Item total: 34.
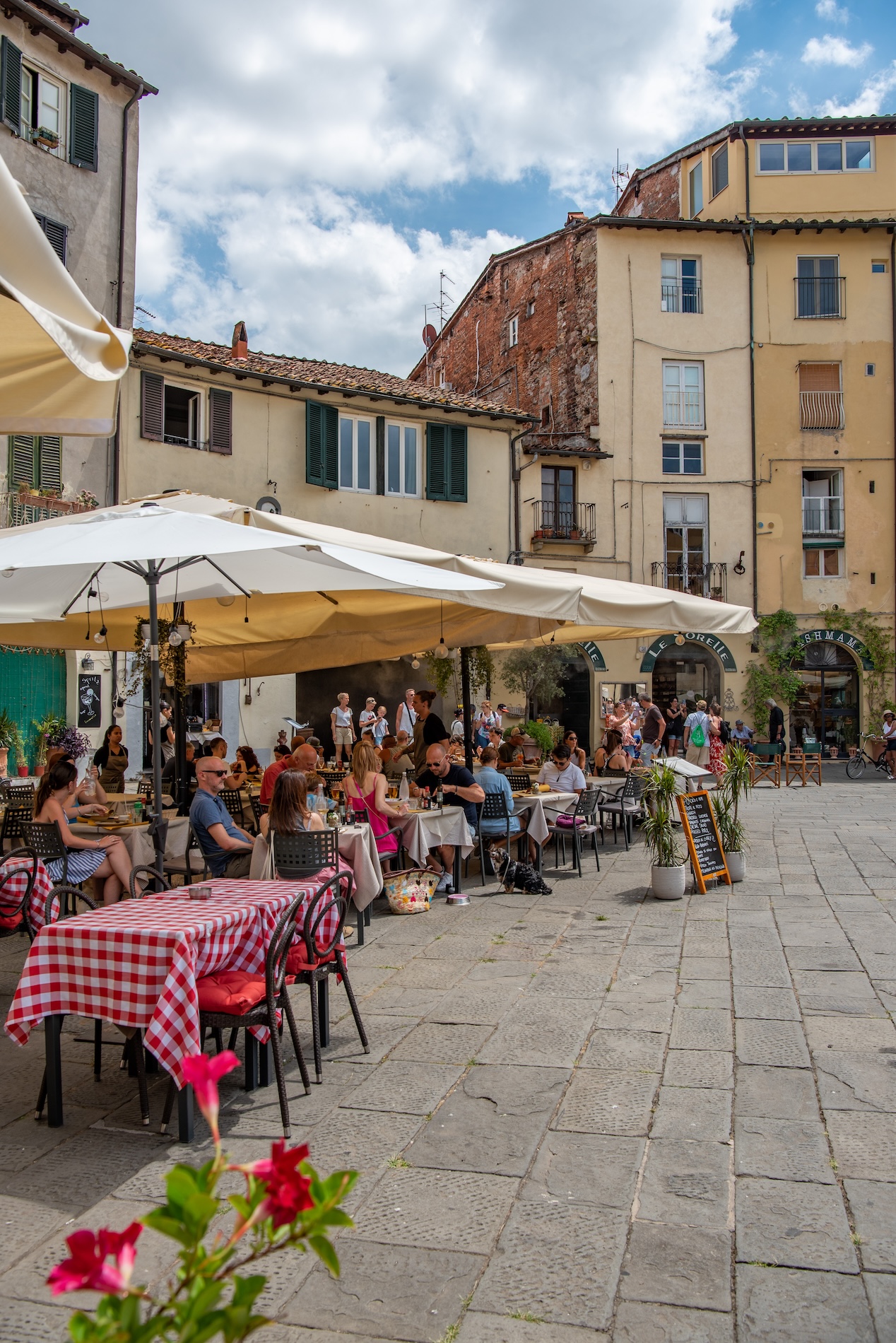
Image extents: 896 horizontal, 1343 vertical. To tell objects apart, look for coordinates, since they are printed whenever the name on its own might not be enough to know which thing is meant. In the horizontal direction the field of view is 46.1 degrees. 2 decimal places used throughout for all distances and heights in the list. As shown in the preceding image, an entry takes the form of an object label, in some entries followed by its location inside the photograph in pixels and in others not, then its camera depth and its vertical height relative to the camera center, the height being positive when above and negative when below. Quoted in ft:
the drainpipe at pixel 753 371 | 90.17 +28.25
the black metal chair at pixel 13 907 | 19.03 -3.80
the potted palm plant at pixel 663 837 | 27.20 -3.56
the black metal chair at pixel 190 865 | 25.88 -4.21
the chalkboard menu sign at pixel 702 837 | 28.04 -3.71
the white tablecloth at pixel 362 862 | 23.21 -3.63
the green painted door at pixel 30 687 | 53.01 +0.63
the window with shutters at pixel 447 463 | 76.43 +17.30
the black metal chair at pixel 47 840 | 21.26 -2.86
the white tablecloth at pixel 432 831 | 27.24 -3.48
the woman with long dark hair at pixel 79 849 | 21.66 -3.27
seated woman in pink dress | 25.86 -2.35
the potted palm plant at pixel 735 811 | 29.37 -3.13
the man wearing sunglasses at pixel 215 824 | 22.30 -2.70
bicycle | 77.61 -4.96
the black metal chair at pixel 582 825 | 31.40 -3.81
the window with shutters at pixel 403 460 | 75.10 +17.18
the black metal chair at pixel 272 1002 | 12.85 -3.83
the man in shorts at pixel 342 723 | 56.85 -1.29
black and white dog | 28.48 -4.87
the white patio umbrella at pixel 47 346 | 7.94 +3.15
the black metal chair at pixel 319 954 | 14.37 -3.63
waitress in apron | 37.09 -2.17
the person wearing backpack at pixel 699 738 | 60.90 -2.21
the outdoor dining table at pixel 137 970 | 12.20 -3.28
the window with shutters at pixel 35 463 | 55.01 +12.50
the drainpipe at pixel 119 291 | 60.34 +23.70
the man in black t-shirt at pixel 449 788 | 28.45 -2.40
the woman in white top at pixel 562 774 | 33.83 -2.43
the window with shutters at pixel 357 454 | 72.95 +17.07
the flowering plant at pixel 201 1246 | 3.62 -1.94
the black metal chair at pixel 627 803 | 36.09 -3.60
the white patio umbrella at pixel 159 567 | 16.62 +2.64
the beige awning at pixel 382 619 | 25.03 +2.32
